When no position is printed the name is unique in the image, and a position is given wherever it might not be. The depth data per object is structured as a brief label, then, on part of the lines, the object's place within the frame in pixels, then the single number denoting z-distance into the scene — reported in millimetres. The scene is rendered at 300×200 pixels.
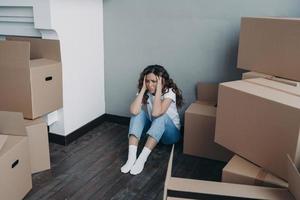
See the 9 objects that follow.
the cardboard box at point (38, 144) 1792
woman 1993
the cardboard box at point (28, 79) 1770
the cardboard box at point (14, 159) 1412
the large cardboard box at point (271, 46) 1562
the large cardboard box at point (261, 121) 1262
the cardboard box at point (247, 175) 1349
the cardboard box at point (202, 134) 1999
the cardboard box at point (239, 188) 1188
